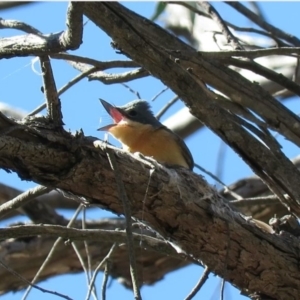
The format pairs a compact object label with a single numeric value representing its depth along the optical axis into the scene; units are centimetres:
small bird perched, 973
